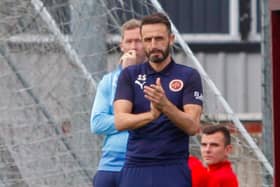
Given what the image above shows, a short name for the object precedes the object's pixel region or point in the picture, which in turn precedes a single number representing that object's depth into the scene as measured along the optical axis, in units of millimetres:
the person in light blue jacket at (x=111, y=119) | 16641
